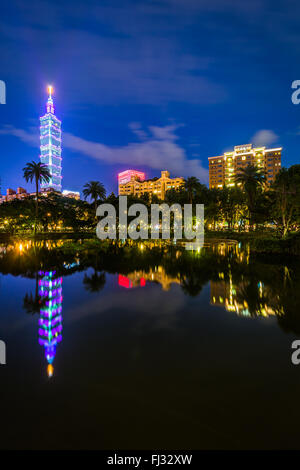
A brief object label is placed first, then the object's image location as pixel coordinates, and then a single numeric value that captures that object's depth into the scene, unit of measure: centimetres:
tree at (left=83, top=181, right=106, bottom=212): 6600
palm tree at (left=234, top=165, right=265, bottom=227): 4328
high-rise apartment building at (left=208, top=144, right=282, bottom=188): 15738
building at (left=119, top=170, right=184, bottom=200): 18350
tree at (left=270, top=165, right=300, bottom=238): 2558
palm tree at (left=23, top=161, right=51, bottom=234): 5722
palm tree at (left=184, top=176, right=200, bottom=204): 6024
